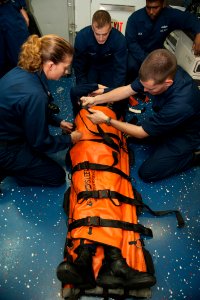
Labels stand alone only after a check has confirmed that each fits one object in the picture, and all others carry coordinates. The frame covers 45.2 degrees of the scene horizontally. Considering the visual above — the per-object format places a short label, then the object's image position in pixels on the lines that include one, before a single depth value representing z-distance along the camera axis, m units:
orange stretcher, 1.86
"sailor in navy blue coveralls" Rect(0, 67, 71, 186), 1.89
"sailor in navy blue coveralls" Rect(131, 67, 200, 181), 2.27
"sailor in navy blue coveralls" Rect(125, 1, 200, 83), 3.46
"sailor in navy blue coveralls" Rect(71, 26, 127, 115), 3.27
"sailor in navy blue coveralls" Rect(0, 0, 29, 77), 2.85
